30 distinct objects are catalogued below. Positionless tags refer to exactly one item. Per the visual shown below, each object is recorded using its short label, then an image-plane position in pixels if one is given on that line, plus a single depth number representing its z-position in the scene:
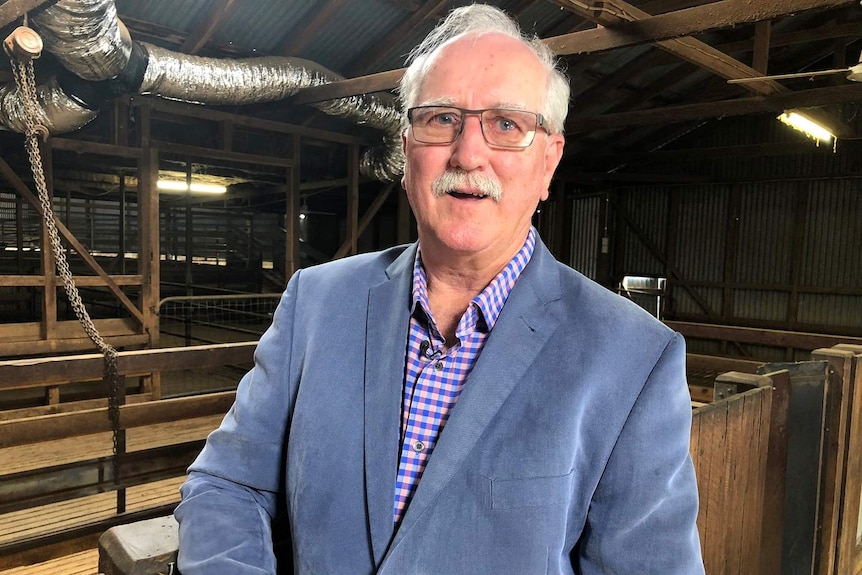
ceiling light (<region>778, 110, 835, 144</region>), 5.88
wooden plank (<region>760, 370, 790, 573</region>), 2.36
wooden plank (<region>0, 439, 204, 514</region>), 2.48
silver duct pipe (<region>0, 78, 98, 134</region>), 4.38
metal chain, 2.96
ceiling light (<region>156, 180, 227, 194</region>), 8.92
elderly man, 0.94
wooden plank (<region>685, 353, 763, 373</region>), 3.85
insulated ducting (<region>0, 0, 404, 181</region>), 3.63
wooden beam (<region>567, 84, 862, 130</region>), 5.48
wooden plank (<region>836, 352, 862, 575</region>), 2.66
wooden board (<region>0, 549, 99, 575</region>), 2.80
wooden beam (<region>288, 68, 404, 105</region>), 4.88
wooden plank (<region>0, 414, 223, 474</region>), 4.18
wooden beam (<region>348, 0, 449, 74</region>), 5.50
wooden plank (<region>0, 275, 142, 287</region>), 4.86
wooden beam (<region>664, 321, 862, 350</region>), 3.94
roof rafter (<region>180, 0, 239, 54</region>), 4.71
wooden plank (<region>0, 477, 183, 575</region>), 2.61
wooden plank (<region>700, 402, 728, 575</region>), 1.84
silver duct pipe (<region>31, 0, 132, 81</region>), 3.51
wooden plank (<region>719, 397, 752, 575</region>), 1.97
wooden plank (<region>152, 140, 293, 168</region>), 5.69
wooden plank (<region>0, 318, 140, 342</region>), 5.09
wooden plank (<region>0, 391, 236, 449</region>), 2.74
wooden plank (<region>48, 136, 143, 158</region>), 5.04
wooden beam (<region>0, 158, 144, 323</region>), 4.73
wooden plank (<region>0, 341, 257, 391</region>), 2.86
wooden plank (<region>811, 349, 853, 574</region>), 2.54
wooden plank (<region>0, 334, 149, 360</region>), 4.95
